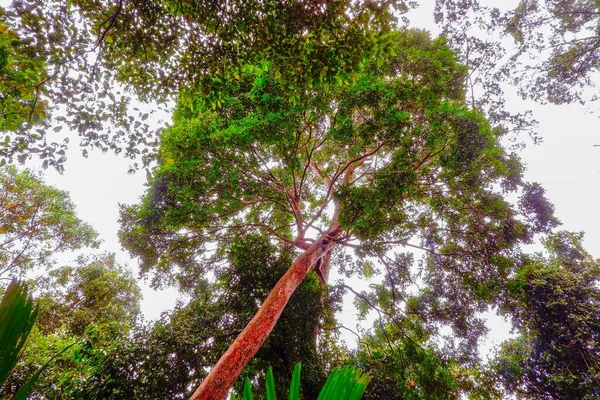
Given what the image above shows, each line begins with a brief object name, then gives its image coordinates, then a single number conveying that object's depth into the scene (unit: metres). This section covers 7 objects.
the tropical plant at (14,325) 0.69
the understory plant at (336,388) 0.85
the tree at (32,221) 12.88
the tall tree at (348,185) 6.02
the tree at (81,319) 5.59
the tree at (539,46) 10.63
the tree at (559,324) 7.75
